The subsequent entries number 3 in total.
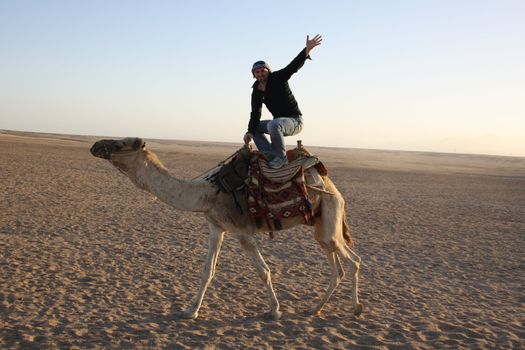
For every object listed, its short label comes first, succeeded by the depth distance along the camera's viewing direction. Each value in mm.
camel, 5730
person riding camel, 6254
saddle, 6152
